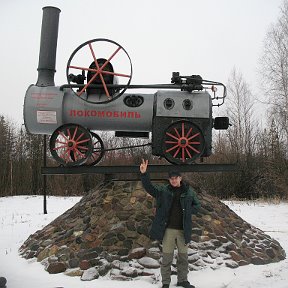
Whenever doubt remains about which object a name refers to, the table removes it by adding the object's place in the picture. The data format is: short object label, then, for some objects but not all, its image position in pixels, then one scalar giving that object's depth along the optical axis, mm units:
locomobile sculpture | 6559
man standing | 4957
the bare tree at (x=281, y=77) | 17109
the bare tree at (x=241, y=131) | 21292
